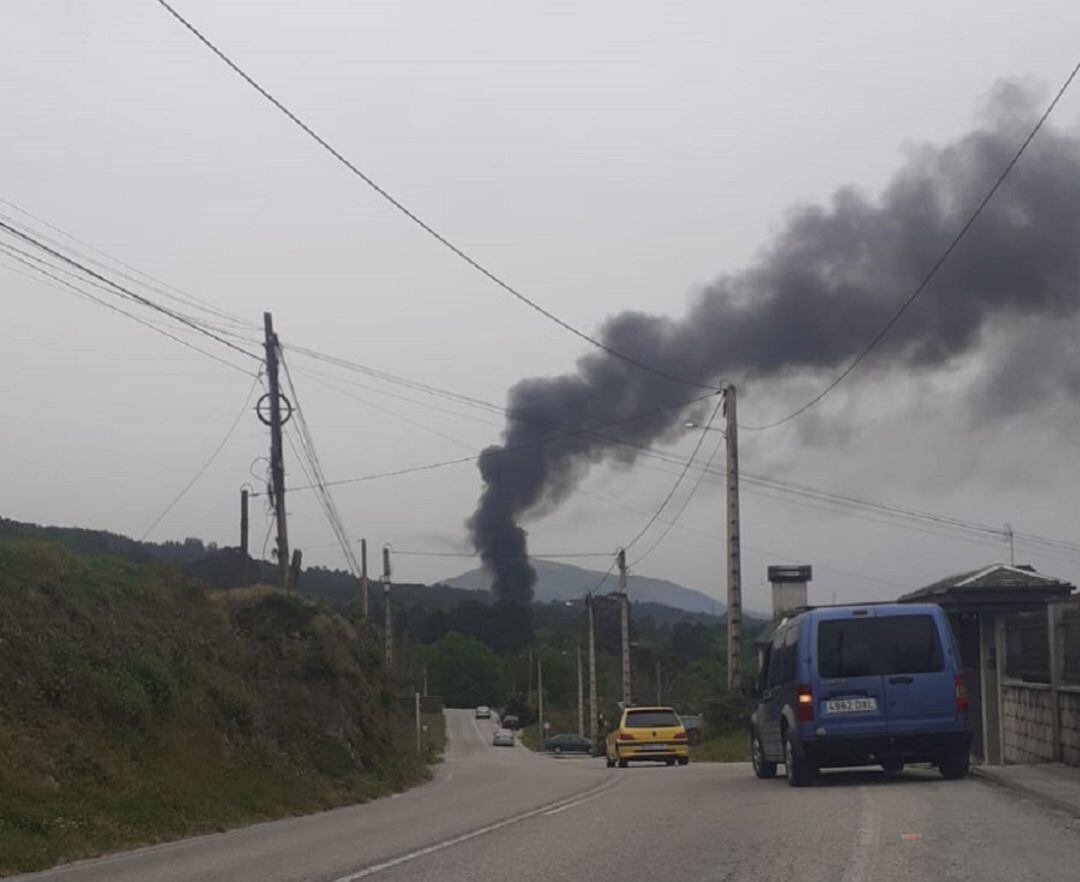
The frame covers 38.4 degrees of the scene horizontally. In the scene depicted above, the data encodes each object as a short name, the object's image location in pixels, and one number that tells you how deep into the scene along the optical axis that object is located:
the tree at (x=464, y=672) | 126.00
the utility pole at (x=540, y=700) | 95.94
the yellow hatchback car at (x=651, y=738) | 34.78
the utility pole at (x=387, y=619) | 52.62
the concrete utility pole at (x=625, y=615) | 54.56
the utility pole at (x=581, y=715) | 84.25
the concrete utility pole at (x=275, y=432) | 31.41
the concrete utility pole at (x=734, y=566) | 36.47
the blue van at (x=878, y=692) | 18.12
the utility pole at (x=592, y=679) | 66.12
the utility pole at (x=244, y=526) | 41.78
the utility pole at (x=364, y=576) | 52.33
